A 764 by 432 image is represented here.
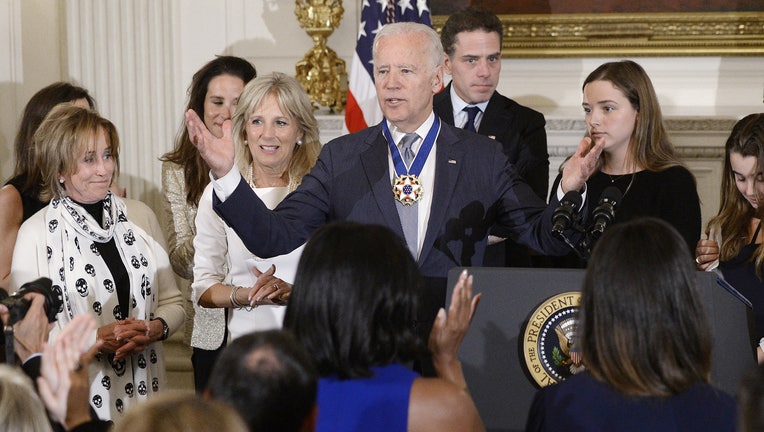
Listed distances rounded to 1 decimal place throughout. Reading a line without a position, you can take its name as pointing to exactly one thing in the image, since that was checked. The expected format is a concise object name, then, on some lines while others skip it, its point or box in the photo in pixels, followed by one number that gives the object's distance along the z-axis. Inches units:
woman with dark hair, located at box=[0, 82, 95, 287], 325.1
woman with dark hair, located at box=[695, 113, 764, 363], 303.1
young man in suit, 360.5
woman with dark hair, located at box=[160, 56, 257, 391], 366.0
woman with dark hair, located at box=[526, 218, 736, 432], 167.9
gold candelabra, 481.7
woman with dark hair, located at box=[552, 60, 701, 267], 311.3
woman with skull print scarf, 294.2
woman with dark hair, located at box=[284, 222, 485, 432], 172.1
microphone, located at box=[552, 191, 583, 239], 231.1
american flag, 455.5
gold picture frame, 473.1
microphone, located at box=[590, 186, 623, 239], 226.7
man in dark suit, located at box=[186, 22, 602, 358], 269.7
